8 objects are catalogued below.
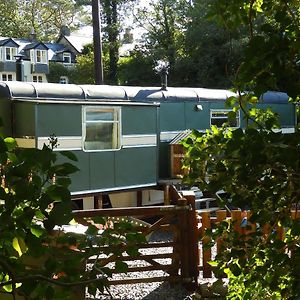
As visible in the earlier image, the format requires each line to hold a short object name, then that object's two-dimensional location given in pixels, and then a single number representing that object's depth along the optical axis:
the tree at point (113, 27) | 31.09
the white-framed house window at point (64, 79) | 35.79
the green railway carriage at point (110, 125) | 9.23
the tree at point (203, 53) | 24.86
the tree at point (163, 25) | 28.30
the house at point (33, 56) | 35.34
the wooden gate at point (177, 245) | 5.46
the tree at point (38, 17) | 42.47
